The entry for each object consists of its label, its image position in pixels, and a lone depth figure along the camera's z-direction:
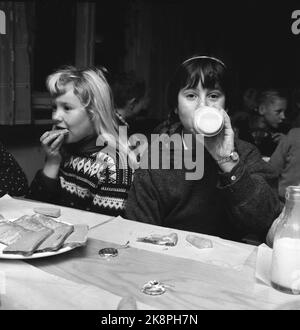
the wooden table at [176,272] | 0.83
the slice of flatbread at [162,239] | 1.15
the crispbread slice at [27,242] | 0.99
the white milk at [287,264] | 0.84
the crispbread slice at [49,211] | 1.38
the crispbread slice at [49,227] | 1.02
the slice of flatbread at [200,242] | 1.12
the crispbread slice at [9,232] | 1.08
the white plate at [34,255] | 0.99
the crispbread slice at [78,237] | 1.05
